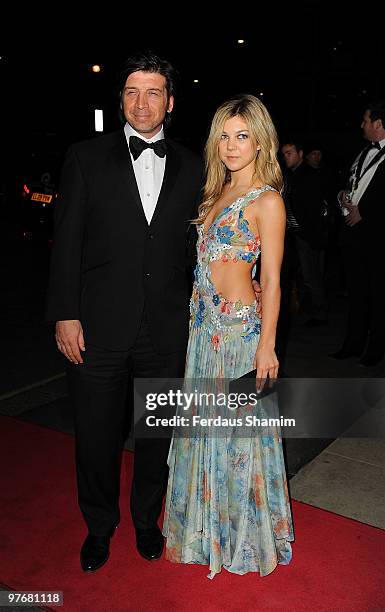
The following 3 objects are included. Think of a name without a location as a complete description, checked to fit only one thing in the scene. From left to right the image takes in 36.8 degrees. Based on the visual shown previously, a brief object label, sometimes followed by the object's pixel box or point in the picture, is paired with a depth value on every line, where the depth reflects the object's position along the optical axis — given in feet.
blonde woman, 6.82
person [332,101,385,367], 15.28
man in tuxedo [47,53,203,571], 7.03
